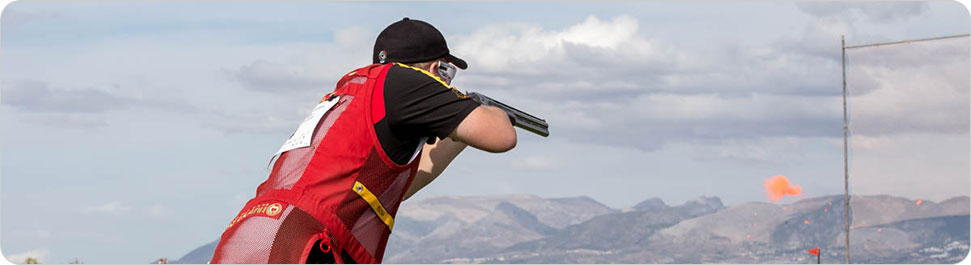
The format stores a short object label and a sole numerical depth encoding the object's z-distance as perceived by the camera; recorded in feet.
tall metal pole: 55.83
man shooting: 17.89
